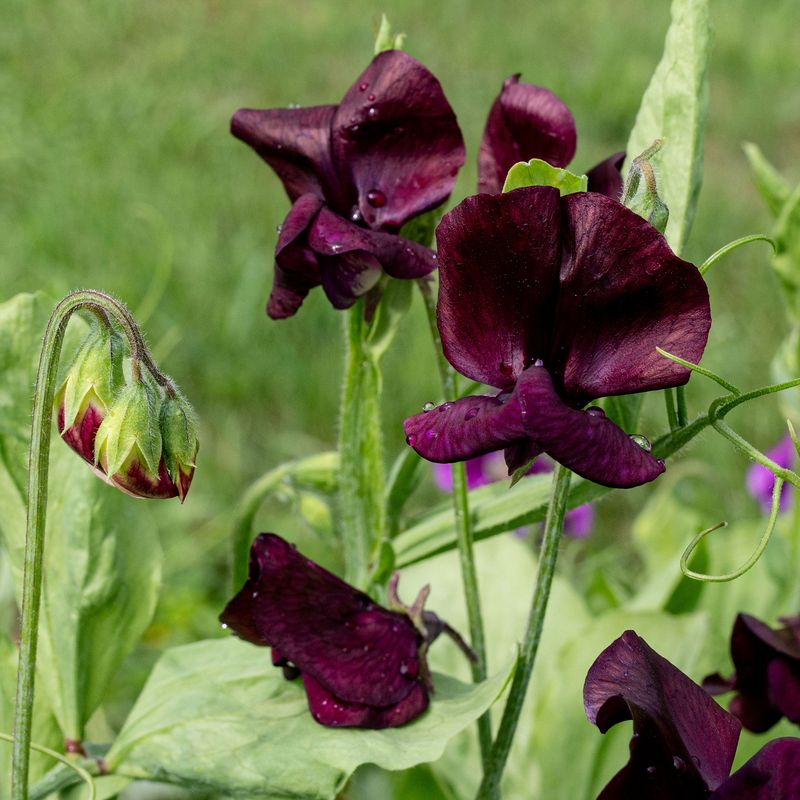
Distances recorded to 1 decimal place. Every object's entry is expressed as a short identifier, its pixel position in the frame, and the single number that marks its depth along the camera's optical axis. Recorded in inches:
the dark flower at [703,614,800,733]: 21.5
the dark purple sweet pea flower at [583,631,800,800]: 18.1
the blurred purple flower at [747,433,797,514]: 31.8
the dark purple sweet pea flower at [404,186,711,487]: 18.2
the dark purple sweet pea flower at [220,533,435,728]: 20.2
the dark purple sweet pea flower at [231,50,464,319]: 20.0
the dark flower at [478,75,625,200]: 20.3
